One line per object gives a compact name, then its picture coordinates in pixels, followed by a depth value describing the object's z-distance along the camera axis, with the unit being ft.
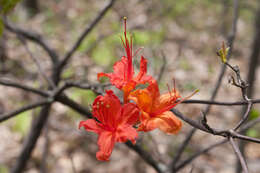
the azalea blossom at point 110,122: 2.13
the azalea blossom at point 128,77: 2.21
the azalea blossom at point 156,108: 2.15
